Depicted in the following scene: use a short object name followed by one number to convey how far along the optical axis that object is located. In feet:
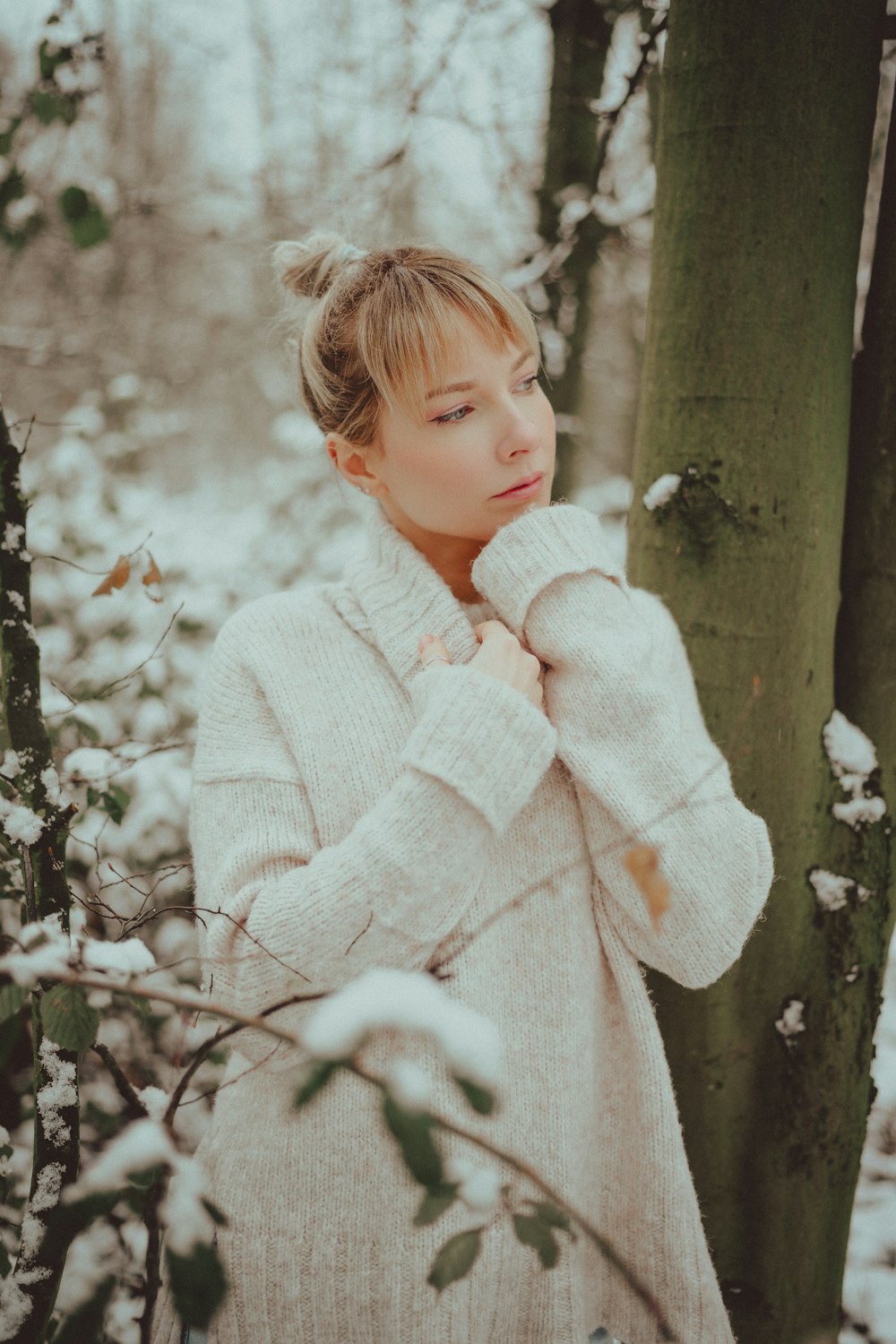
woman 4.26
